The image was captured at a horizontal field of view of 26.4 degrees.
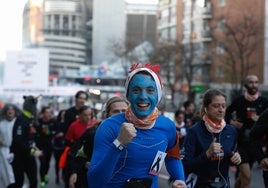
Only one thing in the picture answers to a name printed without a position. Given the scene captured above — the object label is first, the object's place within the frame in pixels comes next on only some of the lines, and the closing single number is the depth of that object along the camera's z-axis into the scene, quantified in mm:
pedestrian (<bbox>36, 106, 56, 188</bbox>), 11617
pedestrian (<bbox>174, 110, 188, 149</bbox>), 11984
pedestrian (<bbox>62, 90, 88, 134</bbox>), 9031
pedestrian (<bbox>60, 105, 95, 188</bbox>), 7188
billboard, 19750
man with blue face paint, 3208
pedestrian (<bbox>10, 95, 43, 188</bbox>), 8383
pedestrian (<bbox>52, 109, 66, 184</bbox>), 11375
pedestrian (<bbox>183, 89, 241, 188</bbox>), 4758
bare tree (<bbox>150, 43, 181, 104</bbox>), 49844
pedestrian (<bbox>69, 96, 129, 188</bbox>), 4660
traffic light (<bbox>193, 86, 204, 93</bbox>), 56688
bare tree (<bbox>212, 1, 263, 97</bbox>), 44500
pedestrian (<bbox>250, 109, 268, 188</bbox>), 5297
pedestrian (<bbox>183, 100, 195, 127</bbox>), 13268
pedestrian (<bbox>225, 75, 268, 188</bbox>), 7773
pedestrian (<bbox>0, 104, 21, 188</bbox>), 8445
